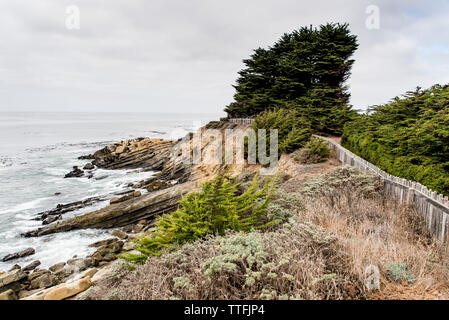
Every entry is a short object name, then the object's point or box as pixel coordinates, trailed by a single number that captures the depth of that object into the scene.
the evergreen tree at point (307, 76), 21.38
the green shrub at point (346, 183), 6.97
